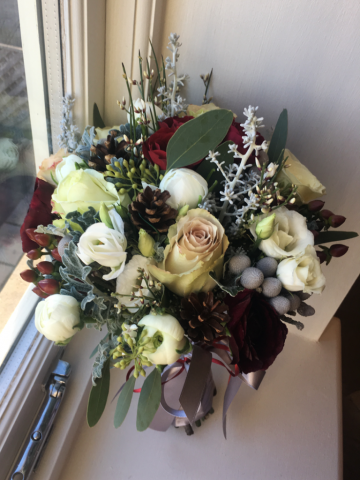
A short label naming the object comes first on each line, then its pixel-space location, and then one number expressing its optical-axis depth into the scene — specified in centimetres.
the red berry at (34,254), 52
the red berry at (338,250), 54
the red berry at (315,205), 54
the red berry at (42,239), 49
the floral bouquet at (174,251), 43
